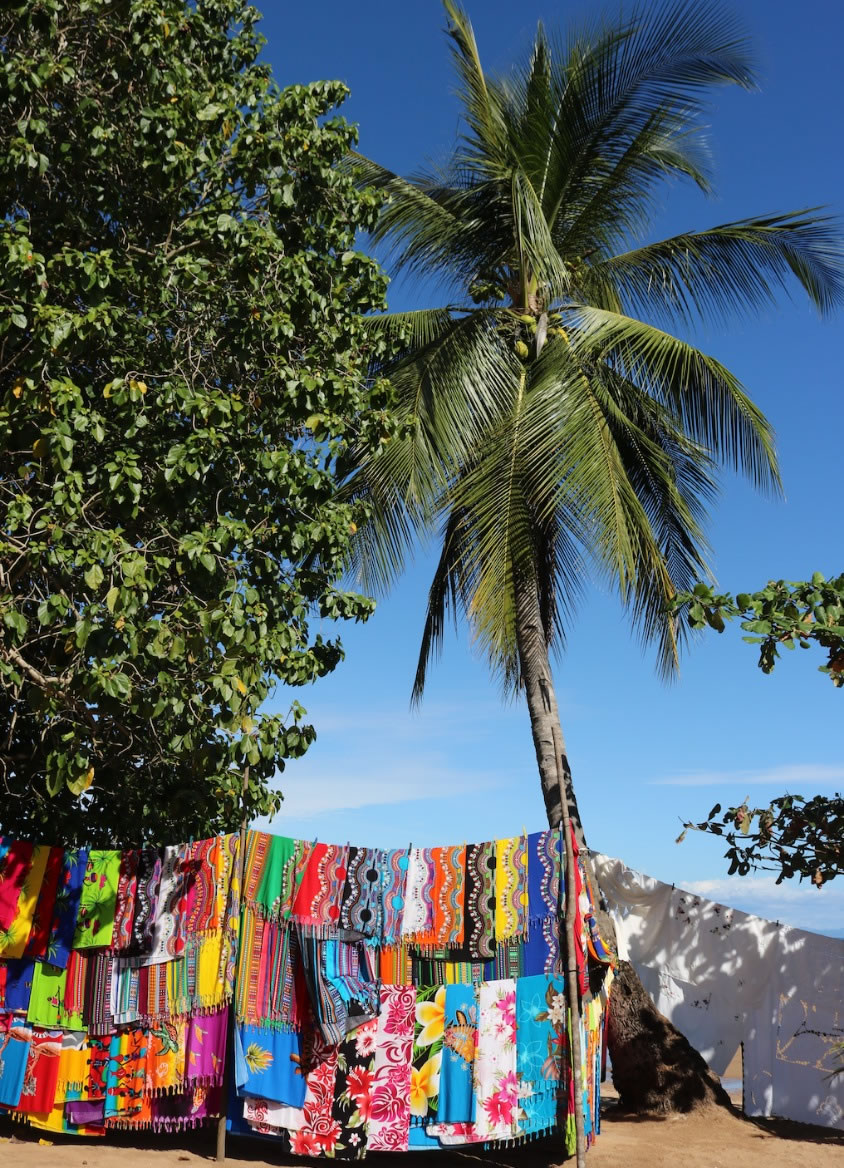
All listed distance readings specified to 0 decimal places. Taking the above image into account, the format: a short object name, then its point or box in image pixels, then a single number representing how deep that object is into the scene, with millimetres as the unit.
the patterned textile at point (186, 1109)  7309
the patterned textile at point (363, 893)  7215
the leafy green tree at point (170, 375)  6871
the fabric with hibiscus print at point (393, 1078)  6922
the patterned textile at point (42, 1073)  7559
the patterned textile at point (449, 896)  7160
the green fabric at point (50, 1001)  7605
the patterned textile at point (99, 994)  7555
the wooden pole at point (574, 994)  6719
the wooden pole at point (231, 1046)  7156
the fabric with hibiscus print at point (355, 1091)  6977
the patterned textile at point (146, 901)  7621
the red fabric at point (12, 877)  7770
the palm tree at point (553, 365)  9406
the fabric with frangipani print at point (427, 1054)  6949
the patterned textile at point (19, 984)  7691
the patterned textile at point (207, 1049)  7243
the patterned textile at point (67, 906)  7688
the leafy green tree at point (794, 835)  7918
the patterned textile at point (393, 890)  7215
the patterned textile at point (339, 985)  7008
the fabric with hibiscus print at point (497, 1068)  6859
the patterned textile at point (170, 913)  7539
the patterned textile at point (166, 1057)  7371
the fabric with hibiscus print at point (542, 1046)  6883
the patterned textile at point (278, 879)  7348
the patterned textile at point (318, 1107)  7023
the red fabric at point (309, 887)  7285
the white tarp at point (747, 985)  9062
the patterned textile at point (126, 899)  7645
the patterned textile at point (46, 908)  7711
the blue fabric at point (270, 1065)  7078
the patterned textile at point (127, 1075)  7461
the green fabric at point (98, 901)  7641
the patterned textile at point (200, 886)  7508
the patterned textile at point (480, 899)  7109
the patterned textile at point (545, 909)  7035
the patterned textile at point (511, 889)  7094
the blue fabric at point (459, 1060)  6922
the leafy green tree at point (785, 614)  6598
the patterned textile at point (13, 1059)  7621
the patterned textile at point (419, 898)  7207
